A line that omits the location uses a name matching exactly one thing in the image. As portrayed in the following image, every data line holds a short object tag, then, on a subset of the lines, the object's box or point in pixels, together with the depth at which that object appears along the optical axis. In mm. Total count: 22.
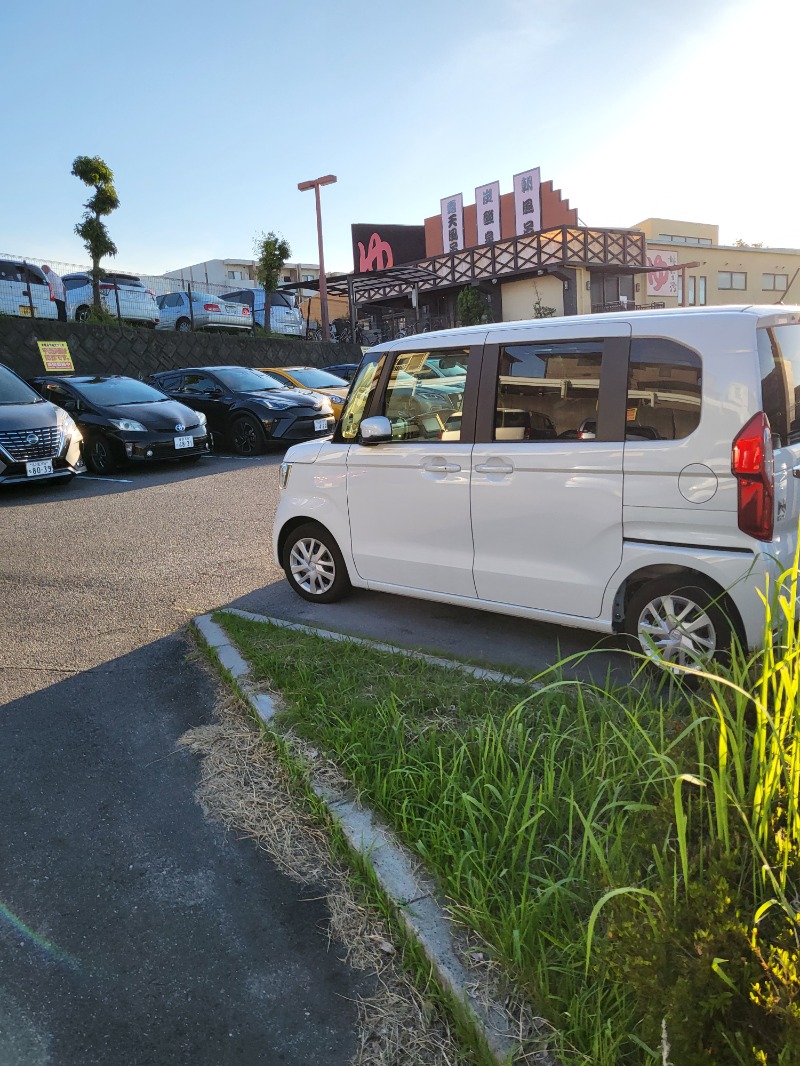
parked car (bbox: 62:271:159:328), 22625
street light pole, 28906
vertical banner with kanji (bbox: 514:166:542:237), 32656
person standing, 20750
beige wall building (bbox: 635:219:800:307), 39125
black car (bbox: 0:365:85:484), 10031
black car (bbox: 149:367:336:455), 13453
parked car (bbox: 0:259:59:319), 19031
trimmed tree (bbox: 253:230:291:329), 27703
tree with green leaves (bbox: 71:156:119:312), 20344
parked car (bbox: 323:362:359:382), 19953
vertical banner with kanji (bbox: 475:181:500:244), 34344
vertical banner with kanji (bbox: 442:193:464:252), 36094
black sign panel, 38938
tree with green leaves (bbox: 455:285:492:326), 32781
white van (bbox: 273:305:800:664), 3426
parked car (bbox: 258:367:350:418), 15891
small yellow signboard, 14680
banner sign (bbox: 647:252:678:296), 37812
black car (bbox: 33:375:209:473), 11781
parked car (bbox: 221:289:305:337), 28219
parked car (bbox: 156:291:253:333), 24766
